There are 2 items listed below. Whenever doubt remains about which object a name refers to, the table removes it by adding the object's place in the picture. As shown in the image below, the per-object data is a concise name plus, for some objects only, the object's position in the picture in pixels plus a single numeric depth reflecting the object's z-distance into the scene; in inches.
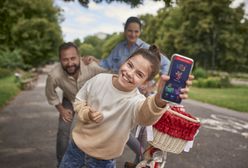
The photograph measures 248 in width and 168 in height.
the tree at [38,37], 1610.5
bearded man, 154.9
